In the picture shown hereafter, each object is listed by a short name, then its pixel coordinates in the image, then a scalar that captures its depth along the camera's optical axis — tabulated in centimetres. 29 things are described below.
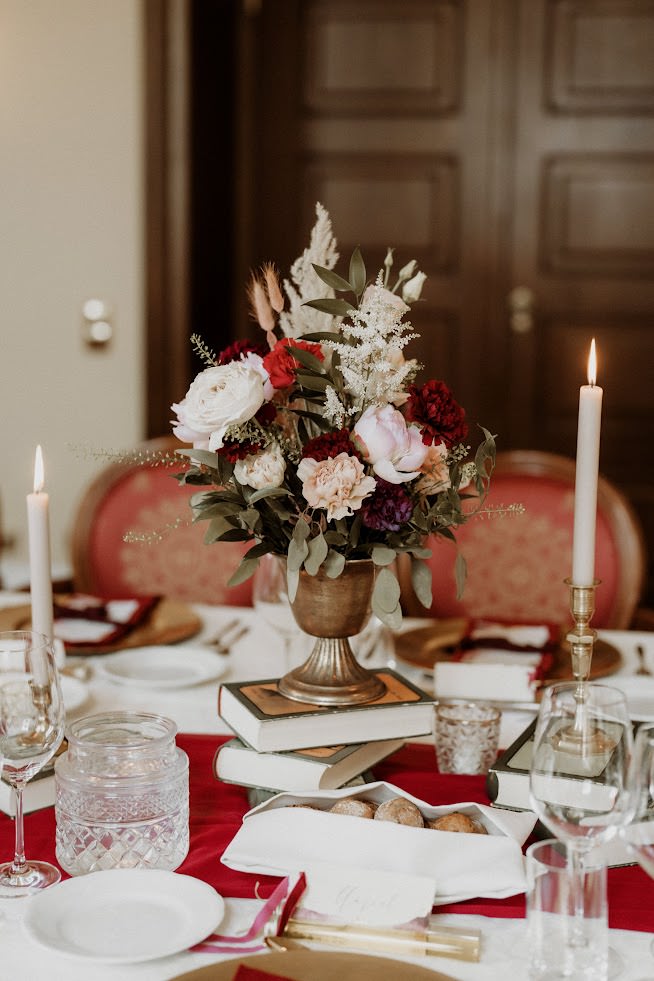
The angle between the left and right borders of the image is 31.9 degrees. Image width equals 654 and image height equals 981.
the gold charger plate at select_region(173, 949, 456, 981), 80
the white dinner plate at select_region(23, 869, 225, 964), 85
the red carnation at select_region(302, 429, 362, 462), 107
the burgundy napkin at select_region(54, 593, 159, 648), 169
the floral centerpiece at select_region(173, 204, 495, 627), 107
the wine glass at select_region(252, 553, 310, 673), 140
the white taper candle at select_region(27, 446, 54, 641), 116
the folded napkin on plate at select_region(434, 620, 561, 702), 140
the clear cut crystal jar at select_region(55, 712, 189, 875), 98
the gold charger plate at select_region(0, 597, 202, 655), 168
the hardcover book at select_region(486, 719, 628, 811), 107
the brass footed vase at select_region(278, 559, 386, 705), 115
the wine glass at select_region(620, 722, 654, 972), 79
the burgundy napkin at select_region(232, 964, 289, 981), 78
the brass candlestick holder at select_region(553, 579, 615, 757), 108
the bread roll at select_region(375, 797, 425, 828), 100
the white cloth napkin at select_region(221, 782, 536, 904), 94
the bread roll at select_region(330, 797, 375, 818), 102
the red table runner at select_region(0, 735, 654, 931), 93
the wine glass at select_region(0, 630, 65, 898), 96
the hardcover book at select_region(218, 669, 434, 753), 111
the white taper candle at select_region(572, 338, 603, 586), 108
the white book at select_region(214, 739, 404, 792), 110
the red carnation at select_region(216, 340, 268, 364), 116
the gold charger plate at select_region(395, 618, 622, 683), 156
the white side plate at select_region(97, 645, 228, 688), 151
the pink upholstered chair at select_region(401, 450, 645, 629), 211
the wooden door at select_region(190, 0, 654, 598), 366
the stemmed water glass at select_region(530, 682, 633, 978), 80
